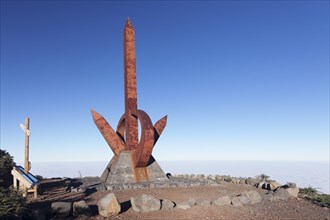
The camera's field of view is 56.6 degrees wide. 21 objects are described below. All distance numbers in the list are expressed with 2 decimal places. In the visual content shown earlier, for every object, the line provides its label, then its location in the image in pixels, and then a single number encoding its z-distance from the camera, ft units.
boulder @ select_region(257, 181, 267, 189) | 49.25
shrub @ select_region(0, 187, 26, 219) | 26.48
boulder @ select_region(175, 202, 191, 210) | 32.35
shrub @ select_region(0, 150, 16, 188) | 50.31
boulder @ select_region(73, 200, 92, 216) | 29.00
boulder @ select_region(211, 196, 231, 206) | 34.24
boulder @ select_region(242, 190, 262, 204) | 36.27
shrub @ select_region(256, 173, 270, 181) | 58.00
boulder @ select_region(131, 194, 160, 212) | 31.19
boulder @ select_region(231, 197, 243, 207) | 34.75
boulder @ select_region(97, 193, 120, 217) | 29.35
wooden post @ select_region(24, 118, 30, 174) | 43.73
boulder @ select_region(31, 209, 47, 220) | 27.73
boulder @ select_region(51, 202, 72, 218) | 28.53
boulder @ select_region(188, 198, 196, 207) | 33.25
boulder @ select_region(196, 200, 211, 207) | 33.57
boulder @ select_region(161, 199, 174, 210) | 32.04
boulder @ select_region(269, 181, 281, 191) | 47.52
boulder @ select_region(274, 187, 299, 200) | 39.78
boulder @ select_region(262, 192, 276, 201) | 38.54
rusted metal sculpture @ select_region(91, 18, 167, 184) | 55.06
